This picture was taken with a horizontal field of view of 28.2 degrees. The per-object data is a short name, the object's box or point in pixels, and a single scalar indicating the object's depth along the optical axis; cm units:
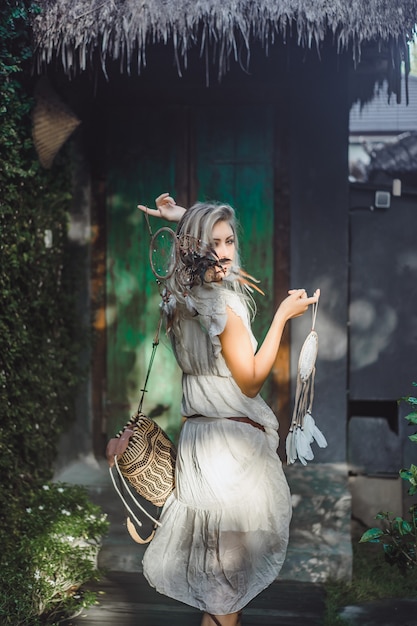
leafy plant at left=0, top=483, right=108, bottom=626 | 381
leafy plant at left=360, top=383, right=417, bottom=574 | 335
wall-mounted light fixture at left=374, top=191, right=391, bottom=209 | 573
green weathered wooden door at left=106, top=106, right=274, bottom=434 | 595
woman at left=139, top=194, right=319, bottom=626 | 286
